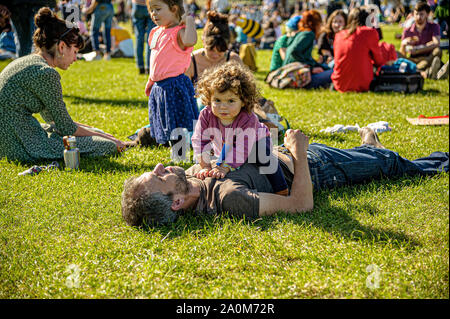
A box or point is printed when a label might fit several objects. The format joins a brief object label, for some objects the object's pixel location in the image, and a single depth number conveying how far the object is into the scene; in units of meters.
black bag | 8.12
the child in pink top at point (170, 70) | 4.95
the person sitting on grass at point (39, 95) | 4.69
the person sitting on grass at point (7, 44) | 12.52
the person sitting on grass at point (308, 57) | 8.82
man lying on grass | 3.30
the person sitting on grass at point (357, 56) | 8.16
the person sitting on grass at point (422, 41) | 10.06
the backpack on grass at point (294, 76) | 8.80
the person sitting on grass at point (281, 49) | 9.41
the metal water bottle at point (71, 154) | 4.74
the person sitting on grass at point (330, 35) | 9.90
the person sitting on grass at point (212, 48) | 5.84
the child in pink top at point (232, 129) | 3.58
